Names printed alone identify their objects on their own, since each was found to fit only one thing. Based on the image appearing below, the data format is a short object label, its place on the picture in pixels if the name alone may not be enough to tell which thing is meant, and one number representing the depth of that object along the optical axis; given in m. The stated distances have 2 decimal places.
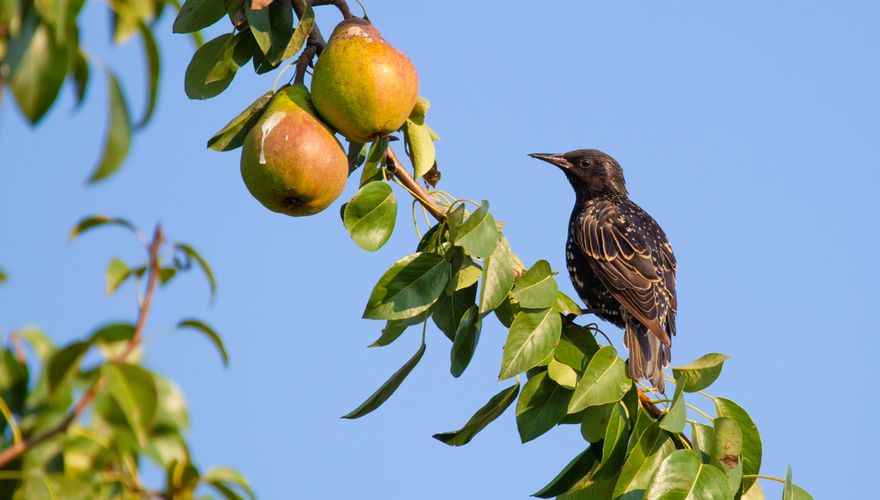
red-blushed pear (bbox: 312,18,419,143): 6.12
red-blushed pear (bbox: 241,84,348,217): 5.98
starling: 10.93
